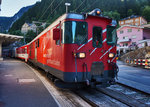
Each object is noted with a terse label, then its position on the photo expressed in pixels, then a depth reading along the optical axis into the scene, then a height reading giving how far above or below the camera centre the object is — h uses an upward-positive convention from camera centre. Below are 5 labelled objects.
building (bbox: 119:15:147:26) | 66.45 +14.55
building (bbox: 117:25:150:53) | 37.05 +4.30
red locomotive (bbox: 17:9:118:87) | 5.47 +0.13
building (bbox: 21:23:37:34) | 88.95 +15.31
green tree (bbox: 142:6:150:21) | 71.01 +19.11
